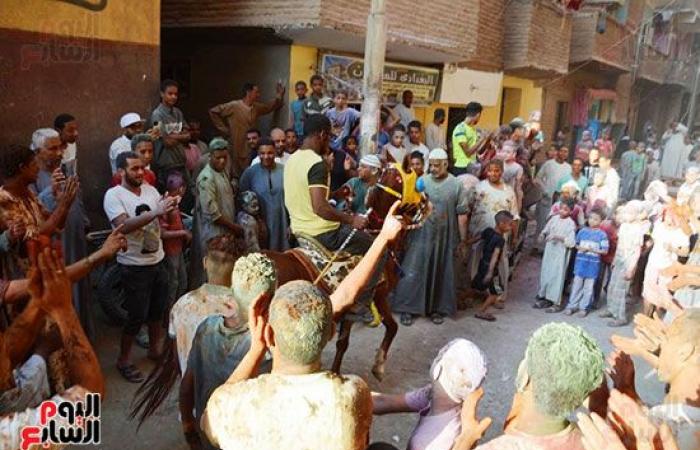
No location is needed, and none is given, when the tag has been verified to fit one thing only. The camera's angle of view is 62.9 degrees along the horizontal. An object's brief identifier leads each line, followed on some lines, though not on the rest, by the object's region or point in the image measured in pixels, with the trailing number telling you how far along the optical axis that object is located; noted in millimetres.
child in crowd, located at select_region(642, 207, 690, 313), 6254
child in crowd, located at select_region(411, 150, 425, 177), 6344
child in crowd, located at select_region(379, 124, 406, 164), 7773
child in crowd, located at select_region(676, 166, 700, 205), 7812
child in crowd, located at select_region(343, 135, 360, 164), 7463
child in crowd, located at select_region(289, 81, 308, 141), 8172
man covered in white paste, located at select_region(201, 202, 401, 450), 1767
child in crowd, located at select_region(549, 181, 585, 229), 7113
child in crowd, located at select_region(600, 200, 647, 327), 6625
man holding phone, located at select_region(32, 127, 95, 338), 4328
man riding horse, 4285
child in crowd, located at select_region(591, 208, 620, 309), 7012
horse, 4266
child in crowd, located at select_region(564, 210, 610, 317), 6730
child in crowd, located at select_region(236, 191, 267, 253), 5480
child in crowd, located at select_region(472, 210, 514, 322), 6500
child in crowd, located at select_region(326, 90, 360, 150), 7823
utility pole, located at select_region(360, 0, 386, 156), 6059
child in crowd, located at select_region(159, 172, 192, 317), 4914
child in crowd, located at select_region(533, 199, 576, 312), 6906
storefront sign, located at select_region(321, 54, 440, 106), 9344
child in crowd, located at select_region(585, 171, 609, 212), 8227
